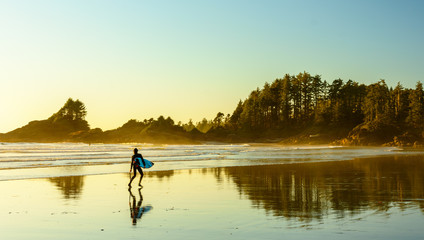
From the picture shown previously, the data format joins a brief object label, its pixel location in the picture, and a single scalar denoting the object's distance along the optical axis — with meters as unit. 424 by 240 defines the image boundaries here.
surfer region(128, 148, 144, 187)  23.70
